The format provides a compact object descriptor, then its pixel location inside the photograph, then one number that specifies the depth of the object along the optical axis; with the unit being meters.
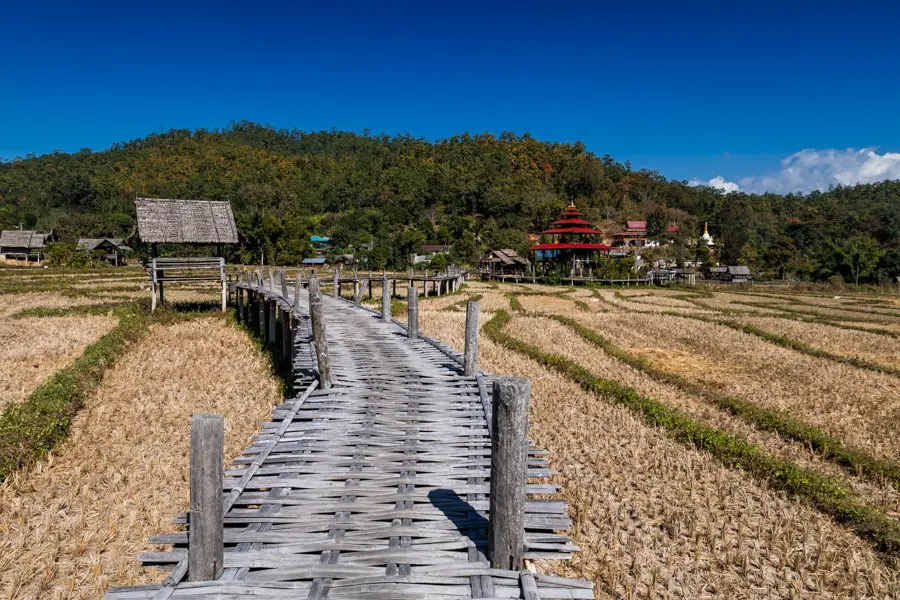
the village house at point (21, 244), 50.47
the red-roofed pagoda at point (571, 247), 42.34
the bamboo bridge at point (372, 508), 3.24
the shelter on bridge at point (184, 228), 20.47
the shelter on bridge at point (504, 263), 44.47
